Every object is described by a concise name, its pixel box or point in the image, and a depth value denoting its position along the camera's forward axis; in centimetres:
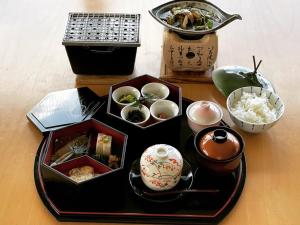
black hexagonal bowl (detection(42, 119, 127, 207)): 100
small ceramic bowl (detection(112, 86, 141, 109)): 124
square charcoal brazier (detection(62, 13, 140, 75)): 130
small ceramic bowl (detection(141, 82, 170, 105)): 126
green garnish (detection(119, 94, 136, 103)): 123
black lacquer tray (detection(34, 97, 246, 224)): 100
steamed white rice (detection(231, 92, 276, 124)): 119
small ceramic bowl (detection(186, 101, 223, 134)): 115
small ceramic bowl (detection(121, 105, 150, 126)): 117
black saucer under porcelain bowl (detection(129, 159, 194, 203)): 103
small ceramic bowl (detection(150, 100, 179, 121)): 119
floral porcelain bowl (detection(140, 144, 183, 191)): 99
